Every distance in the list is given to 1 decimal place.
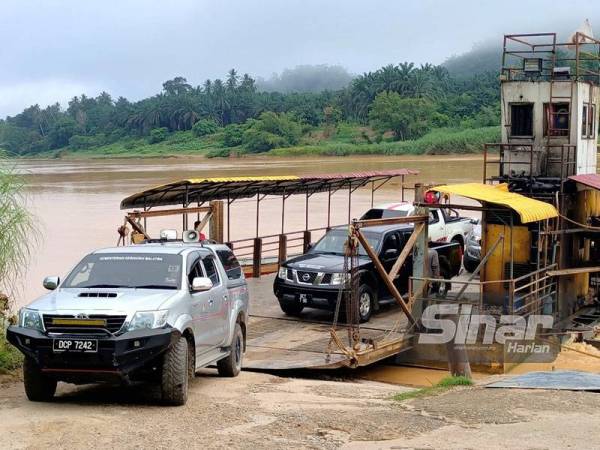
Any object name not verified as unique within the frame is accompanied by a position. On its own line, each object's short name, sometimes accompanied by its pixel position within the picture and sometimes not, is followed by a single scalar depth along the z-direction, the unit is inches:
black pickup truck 554.6
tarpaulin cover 367.6
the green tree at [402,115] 3233.3
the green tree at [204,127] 4335.6
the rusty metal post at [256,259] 746.2
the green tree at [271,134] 3582.7
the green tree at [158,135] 4505.4
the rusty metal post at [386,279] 457.6
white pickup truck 730.8
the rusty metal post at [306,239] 845.8
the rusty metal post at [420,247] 531.5
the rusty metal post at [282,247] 770.8
